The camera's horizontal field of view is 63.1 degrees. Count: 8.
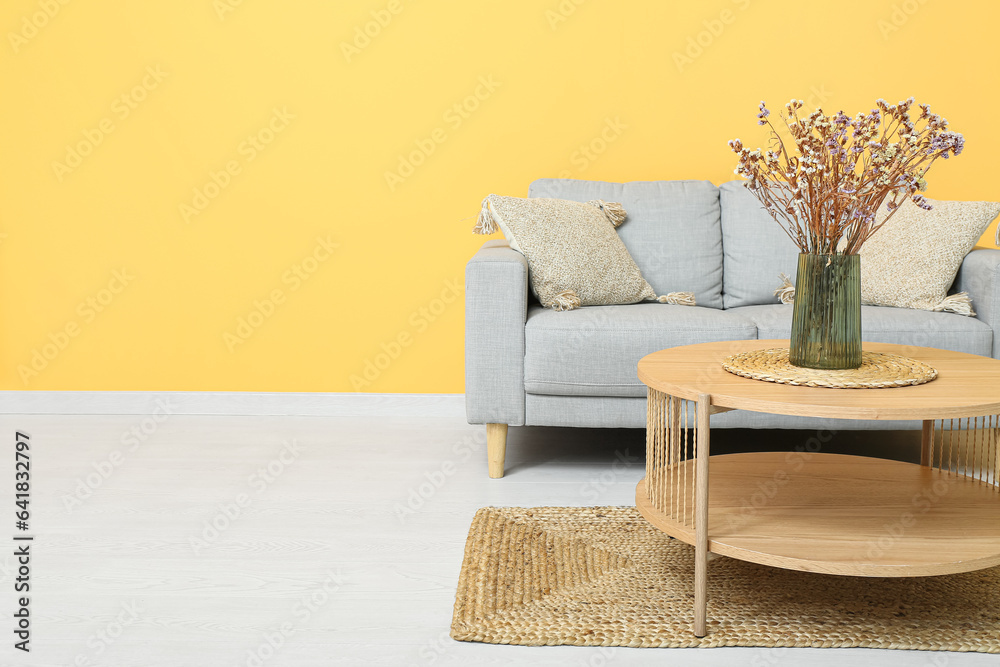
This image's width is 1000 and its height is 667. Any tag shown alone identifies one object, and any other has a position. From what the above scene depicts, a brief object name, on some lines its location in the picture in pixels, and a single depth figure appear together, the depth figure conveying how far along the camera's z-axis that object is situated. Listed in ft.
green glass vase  5.44
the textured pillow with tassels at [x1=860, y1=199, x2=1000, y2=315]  8.49
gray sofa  7.79
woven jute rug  4.93
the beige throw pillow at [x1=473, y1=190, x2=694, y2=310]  8.63
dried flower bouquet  5.11
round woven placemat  5.09
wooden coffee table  4.64
